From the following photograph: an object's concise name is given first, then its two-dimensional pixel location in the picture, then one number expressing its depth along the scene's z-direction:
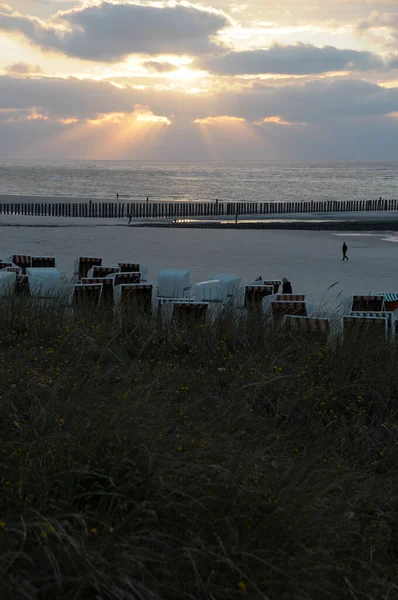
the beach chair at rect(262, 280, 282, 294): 16.95
